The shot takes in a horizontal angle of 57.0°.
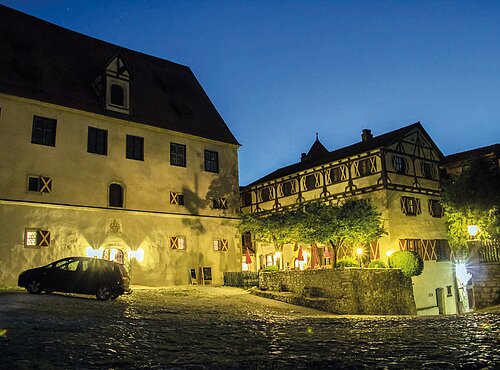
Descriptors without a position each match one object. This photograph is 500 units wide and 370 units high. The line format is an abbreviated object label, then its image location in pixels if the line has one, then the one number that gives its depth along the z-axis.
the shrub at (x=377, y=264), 27.42
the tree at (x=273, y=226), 29.59
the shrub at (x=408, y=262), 27.66
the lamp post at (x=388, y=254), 29.50
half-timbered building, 30.78
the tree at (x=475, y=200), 27.05
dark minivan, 17.30
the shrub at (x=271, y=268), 26.71
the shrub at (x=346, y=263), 26.80
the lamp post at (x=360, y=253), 30.64
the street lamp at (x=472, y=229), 20.89
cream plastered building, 22.36
